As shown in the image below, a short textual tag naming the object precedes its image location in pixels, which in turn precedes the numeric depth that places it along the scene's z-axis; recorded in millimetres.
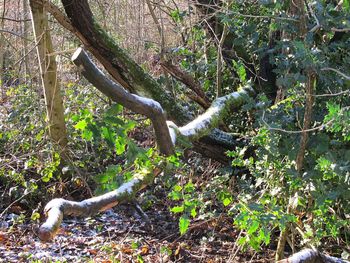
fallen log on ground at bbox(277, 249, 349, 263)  2912
